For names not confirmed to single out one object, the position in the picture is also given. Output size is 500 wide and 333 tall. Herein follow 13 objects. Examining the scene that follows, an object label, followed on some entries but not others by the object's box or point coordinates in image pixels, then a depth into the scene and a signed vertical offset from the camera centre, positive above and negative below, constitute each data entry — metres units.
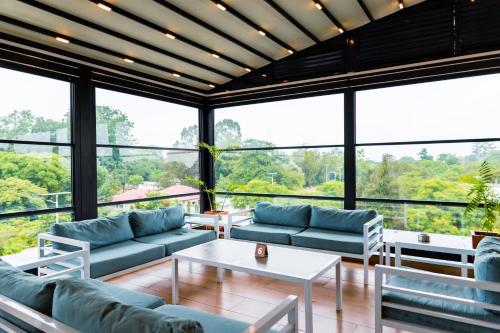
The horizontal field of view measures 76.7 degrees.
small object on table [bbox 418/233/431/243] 3.54 -0.86
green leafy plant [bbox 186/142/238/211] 6.05 -0.33
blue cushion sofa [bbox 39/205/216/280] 3.44 -0.98
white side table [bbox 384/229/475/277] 3.12 -0.90
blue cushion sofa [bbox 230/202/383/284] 3.94 -0.97
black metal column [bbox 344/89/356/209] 4.93 +0.23
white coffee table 2.79 -0.99
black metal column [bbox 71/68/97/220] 4.28 +0.24
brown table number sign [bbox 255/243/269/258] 3.33 -0.93
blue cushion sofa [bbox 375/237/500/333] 1.99 -0.97
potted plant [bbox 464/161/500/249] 3.65 -0.49
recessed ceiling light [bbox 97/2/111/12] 3.14 +1.59
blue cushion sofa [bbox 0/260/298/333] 1.30 -0.68
